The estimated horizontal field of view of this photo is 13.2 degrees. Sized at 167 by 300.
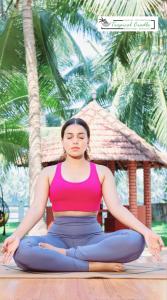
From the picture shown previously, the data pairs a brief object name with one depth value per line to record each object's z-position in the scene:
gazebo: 10.86
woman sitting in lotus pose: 3.20
